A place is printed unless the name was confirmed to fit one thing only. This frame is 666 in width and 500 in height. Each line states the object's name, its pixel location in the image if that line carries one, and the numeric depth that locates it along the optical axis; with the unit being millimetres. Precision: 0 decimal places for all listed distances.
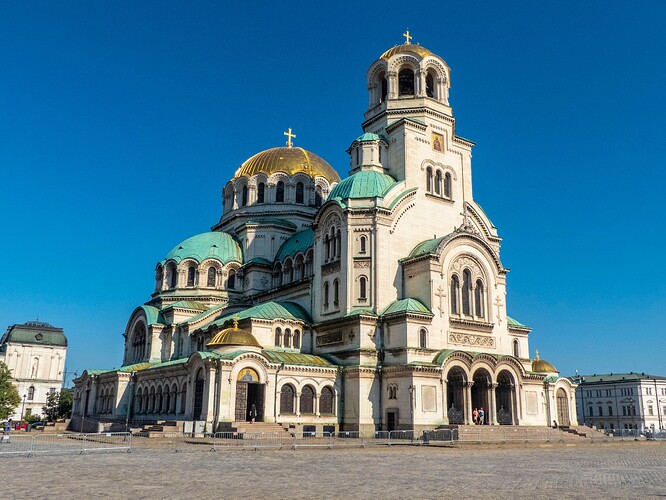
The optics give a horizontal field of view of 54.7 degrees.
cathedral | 38281
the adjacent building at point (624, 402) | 94188
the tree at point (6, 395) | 58250
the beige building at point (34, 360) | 87688
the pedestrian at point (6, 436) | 31772
